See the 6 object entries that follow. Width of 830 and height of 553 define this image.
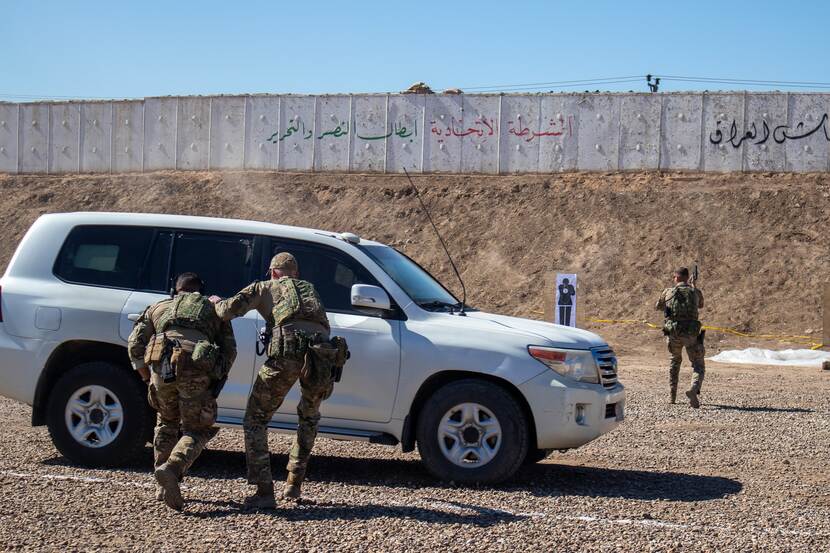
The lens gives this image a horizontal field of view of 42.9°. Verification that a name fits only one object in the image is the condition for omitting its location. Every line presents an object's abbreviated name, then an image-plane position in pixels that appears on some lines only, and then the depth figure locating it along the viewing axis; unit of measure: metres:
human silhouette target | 24.45
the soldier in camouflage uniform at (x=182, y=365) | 6.91
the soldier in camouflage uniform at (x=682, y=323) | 14.52
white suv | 8.06
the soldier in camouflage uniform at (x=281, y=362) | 6.93
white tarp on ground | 22.84
